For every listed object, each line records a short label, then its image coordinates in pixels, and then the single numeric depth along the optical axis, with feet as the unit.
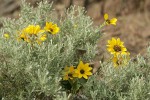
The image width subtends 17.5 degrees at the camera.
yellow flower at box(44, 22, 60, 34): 10.00
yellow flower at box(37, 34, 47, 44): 9.47
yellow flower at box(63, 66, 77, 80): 9.49
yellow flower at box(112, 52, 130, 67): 9.94
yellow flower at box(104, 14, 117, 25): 11.24
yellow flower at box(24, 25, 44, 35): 9.49
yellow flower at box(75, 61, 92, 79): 9.70
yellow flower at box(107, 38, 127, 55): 10.42
